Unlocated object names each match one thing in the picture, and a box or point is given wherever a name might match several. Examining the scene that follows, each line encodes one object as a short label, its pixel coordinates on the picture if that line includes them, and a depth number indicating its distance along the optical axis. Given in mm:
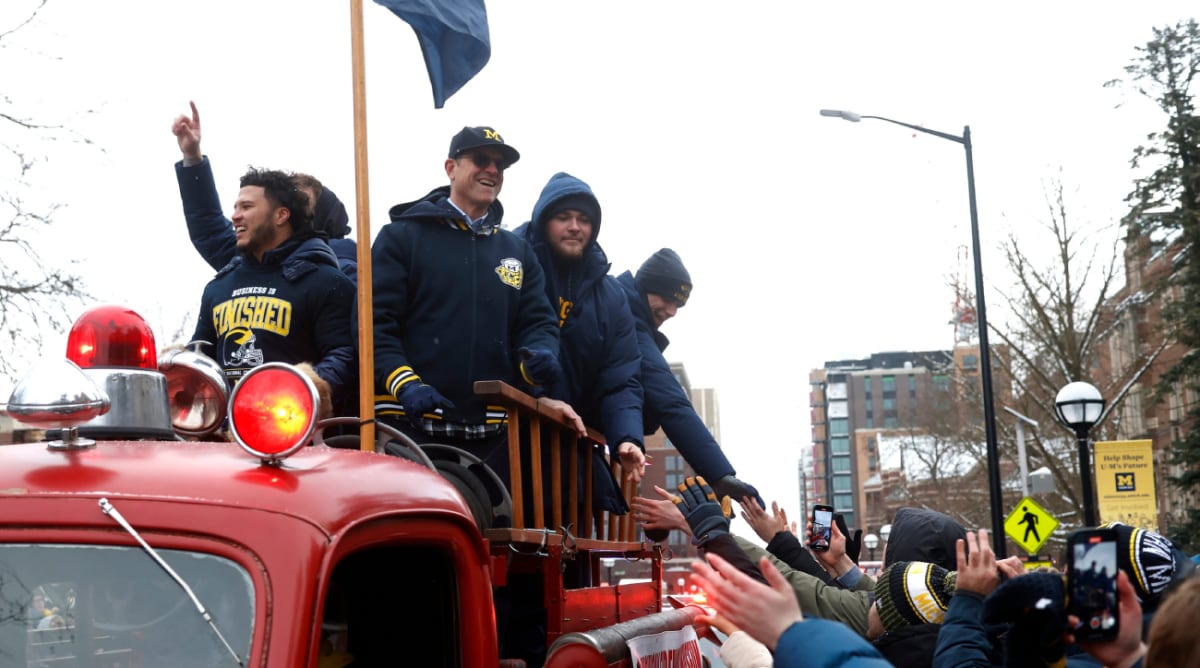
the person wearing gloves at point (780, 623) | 2506
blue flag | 6332
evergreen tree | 33688
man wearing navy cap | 5484
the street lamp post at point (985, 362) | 19734
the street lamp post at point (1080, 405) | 16844
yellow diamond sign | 21719
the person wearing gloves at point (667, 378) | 6994
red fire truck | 2930
